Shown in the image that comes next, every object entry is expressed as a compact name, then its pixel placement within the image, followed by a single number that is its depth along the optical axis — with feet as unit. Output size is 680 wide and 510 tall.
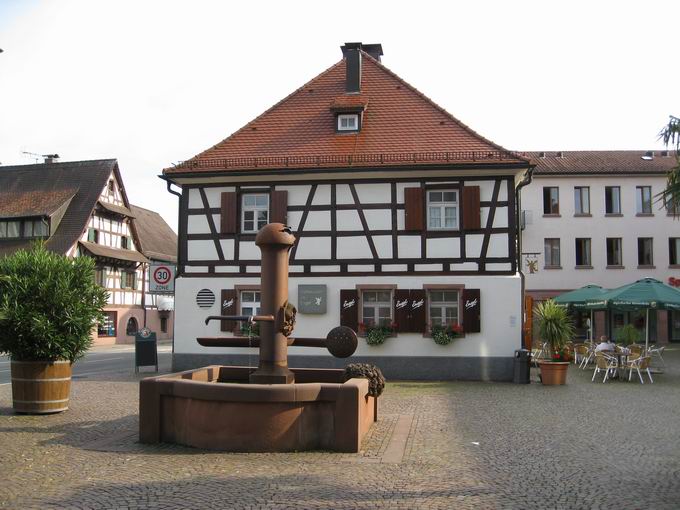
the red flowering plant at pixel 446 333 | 62.75
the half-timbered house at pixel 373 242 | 63.62
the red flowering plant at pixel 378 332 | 63.72
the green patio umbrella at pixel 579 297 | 81.23
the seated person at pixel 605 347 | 66.44
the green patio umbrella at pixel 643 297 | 68.28
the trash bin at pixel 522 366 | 60.64
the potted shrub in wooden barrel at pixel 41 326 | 40.06
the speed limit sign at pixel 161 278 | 64.03
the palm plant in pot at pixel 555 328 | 62.54
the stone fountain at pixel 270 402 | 30.35
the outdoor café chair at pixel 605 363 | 62.34
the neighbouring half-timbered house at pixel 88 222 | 141.49
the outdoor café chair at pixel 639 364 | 61.92
